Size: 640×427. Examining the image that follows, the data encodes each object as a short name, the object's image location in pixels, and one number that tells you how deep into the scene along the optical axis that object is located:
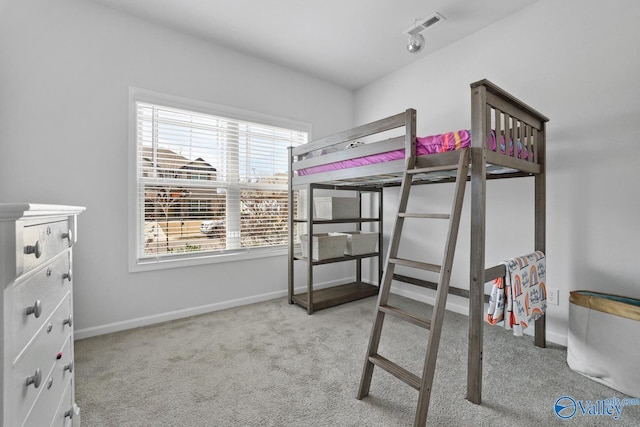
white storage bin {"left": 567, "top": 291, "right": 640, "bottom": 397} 1.58
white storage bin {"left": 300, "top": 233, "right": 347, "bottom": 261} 2.90
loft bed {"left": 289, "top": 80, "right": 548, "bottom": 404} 1.56
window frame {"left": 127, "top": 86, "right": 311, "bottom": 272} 2.46
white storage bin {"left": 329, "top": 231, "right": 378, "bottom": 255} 3.13
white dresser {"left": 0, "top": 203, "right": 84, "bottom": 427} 0.61
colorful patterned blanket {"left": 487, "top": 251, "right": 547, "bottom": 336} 1.70
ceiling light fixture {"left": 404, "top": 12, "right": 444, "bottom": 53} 2.51
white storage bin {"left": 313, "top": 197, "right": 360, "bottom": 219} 3.06
